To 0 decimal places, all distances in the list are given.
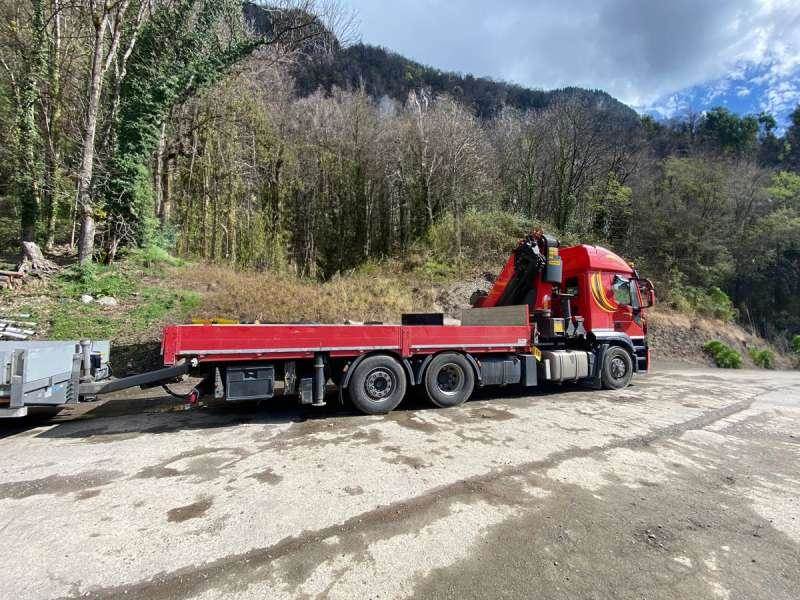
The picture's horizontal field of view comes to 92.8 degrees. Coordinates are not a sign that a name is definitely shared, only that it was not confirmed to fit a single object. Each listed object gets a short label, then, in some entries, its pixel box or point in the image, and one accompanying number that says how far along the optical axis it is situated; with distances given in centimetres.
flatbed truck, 509
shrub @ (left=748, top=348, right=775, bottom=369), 1629
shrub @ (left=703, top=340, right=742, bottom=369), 1492
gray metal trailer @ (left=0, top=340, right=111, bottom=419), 432
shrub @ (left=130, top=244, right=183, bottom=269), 1166
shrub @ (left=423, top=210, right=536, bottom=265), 1767
